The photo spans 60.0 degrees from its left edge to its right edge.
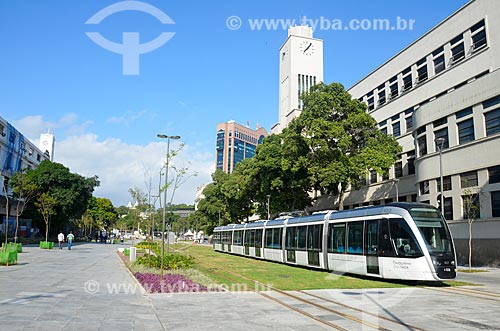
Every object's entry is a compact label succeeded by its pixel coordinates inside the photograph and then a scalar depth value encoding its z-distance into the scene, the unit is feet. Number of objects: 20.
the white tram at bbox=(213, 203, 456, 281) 52.95
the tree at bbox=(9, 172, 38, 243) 161.79
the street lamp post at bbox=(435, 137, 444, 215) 101.80
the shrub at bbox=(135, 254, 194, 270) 66.33
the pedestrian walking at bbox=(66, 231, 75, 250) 145.96
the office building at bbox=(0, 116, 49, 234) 185.68
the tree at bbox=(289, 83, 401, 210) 113.60
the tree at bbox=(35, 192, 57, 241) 172.04
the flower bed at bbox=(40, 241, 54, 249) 145.48
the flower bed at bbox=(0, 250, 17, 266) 72.32
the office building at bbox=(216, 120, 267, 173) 655.35
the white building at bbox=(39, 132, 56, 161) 327.98
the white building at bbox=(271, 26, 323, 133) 286.25
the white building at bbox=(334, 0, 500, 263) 89.97
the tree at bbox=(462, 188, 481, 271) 86.85
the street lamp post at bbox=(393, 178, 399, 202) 131.40
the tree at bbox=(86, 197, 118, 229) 308.28
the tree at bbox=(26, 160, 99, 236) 193.16
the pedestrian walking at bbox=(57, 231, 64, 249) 144.56
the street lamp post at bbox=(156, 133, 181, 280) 61.36
